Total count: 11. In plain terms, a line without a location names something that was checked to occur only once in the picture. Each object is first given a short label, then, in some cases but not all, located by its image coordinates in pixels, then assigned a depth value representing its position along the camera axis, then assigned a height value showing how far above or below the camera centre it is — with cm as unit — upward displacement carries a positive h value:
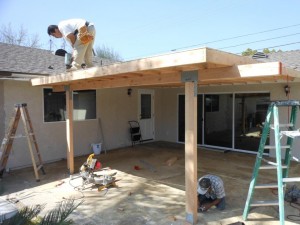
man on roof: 513 +141
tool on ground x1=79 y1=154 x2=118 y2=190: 515 -144
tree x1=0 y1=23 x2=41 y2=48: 2019 +552
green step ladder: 324 -53
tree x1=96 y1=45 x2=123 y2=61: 2055 +425
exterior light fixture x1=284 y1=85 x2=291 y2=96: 721 +39
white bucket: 836 -138
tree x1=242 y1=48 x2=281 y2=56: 2362 +501
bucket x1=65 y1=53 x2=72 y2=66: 559 +98
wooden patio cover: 305 +46
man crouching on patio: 402 -136
